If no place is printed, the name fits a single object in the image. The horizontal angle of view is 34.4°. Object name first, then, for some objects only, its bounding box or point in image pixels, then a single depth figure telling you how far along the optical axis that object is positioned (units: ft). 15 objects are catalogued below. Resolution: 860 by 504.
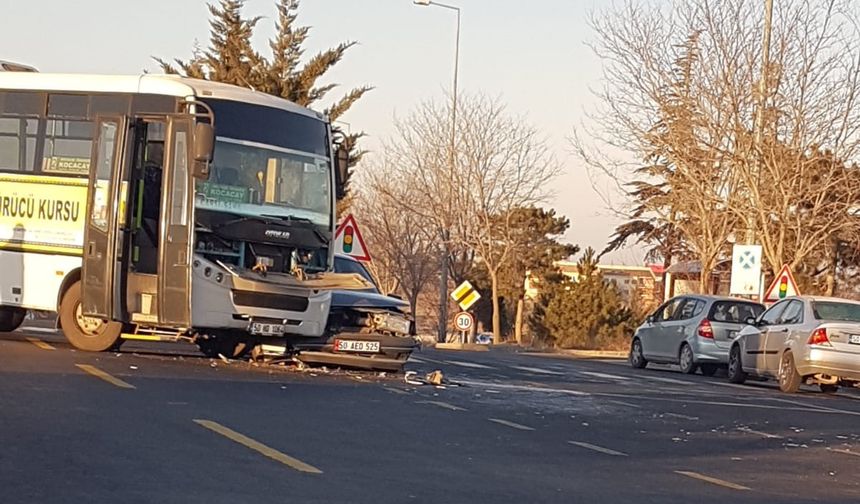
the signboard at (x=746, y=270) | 96.07
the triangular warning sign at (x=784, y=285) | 94.48
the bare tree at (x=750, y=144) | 112.78
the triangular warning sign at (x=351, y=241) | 93.81
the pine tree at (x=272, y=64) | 129.08
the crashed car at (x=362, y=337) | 55.77
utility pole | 105.81
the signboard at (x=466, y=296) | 114.73
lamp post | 143.64
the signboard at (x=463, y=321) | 115.85
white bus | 52.70
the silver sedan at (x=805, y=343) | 65.51
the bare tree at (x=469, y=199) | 174.19
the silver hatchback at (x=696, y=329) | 83.25
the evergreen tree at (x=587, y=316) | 148.25
